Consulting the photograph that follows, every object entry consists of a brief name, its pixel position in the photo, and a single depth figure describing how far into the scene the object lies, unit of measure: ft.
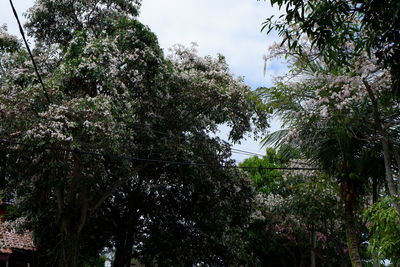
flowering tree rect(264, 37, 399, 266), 32.63
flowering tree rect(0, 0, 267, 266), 42.32
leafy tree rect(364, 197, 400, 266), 27.68
